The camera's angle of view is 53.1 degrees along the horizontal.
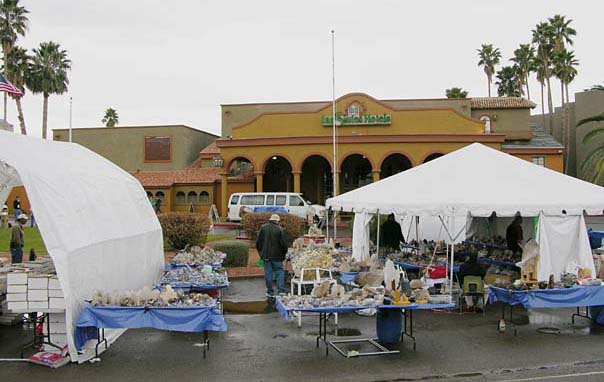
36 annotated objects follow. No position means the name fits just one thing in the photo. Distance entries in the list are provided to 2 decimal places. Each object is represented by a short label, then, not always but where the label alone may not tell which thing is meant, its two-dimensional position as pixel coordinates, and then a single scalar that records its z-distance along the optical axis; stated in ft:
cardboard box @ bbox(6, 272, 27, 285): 28.55
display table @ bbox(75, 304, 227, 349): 28.25
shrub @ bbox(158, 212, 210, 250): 72.18
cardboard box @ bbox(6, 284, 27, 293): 28.63
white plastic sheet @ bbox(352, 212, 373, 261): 53.06
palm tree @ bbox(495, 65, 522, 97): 220.84
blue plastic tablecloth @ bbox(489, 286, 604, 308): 34.04
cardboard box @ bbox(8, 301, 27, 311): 28.58
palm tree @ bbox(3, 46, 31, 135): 161.68
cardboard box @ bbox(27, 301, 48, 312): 28.40
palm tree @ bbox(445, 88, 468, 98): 200.44
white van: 104.83
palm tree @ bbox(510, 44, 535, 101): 206.53
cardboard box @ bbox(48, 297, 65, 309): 28.32
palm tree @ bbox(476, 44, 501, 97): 237.45
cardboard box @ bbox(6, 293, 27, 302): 28.66
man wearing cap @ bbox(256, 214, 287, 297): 43.68
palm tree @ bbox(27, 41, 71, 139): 167.53
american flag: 45.78
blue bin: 31.48
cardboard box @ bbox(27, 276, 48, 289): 28.40
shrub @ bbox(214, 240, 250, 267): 63.16
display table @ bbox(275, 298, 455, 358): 29.01
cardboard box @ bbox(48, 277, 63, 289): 28.32
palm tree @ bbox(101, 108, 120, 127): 255.04
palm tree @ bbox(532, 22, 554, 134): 181.98
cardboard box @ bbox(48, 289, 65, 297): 28.37
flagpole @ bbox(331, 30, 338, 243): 95.35
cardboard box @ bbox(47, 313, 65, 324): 28.72
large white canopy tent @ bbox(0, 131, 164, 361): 28.17
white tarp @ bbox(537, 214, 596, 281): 41.14
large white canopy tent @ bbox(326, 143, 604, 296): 40.04
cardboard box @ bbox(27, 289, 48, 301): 28.45
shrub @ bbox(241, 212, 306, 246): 76.43
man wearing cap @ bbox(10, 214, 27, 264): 54.37
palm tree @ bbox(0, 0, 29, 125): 159.63
